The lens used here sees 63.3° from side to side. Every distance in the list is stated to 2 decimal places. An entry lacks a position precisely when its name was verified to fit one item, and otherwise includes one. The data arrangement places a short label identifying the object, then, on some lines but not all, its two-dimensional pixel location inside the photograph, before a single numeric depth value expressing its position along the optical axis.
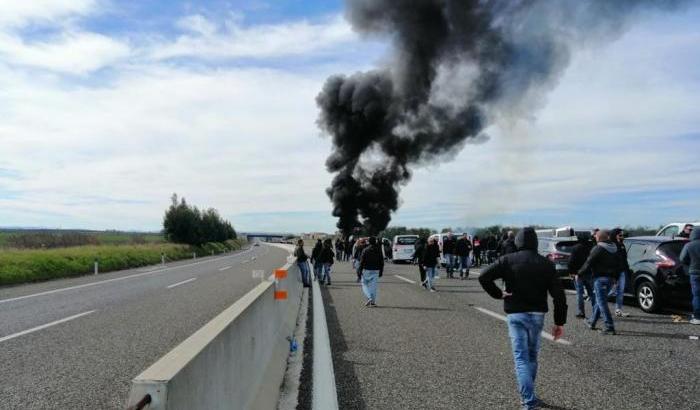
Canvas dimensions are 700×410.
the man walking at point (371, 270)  12.55
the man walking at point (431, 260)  15.89
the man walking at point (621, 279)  10.55
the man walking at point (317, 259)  18.85
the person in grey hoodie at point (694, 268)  9.45
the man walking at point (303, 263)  16.54
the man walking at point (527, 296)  5.06
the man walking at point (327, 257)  18.52
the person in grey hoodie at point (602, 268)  8.91
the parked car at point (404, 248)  31.98
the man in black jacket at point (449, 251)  20.91
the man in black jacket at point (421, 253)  17.14
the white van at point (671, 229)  17.11
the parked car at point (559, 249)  15.90
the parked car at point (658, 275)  10.55
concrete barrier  2.35
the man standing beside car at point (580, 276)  10.27
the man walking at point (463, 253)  20.45
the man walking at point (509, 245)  15.84
